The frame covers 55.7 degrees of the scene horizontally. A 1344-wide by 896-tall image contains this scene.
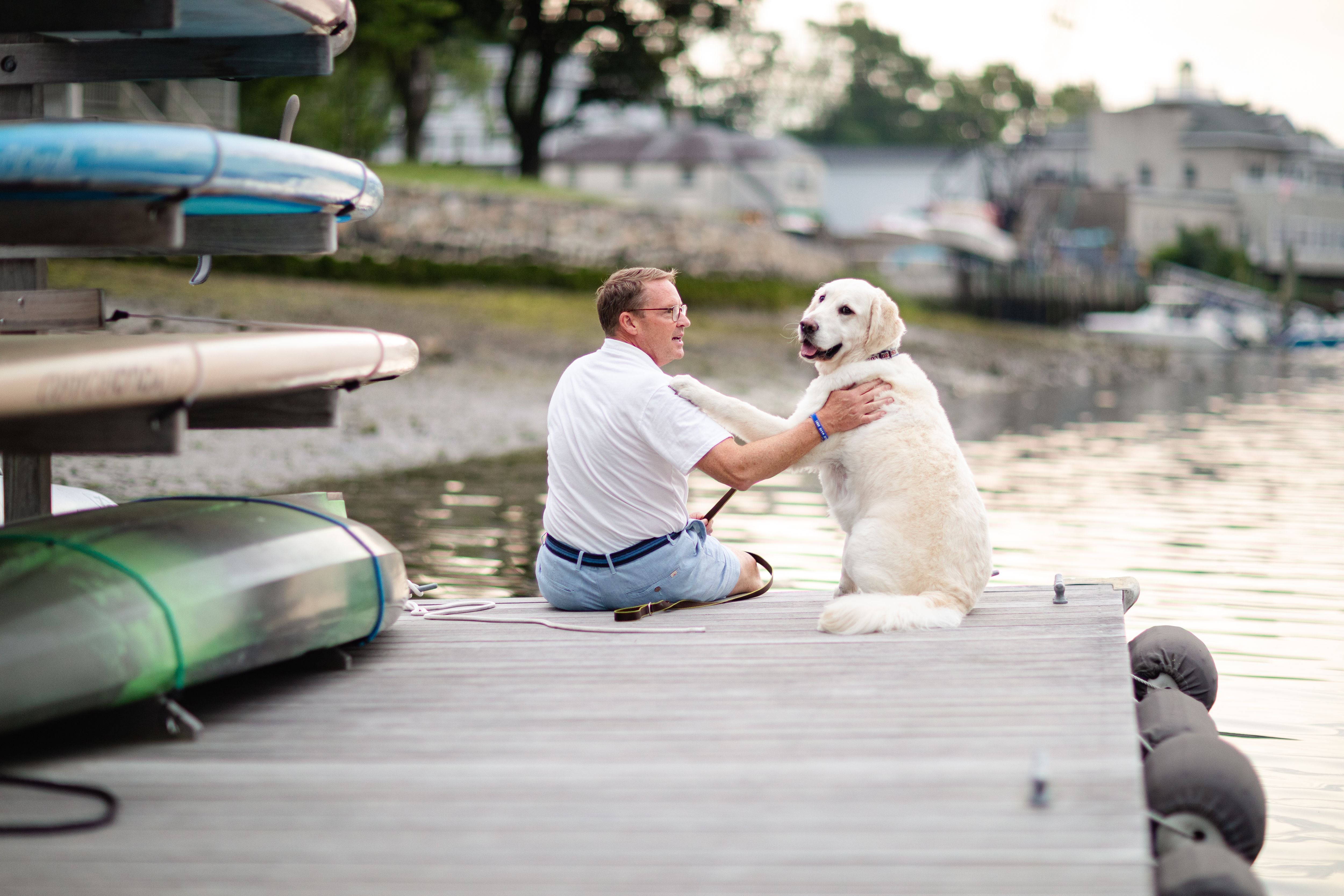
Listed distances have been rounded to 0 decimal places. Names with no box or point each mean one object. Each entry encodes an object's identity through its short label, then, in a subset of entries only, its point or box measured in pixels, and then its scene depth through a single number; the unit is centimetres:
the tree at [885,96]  10200
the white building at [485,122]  6494
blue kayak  407
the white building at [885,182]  8294
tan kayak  383
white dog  524
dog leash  557
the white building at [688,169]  6831
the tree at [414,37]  2878
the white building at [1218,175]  6975
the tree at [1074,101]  11081
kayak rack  415
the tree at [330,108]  3148
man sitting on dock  532
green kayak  380
